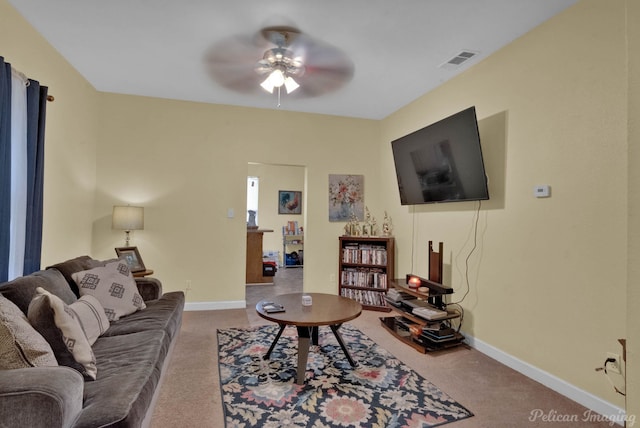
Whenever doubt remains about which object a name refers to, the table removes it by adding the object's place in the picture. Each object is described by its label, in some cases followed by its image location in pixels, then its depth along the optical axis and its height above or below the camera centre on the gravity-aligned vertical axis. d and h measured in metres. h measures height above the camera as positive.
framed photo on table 3.68 -0.50
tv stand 3.02 -1.05
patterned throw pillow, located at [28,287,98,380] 1.53 -0.57
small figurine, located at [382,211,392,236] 4.68 -0.12
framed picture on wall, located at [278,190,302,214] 8.53 +0.38
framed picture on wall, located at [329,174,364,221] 4.82 +0.31
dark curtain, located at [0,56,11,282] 2.18 +0.33
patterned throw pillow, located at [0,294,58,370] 1.31 -0.55
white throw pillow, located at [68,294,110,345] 1.96 -0.65
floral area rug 1.96 -1.21
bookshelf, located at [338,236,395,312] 4.38 -0.70
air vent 2.94 +1.50
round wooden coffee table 2.38 -0.76
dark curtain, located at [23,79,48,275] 2.53 +0.33
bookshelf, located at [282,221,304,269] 8.30 -0.75
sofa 1.13 -0.68
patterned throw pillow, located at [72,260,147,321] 2.40 -0.58
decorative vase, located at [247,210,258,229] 7.58 -0.06
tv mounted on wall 2.87 +0.58
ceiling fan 2.74 +1.48
